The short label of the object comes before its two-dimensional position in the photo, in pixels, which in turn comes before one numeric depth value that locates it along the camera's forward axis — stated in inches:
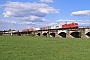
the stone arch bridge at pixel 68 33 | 1440.1
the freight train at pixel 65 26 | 1603.2
